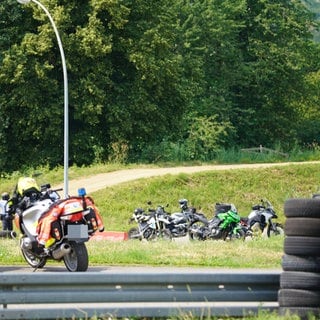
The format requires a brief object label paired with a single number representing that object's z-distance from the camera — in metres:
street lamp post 43.91
